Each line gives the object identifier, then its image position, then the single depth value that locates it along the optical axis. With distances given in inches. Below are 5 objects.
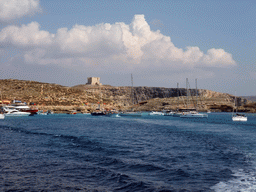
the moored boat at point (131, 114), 4783.0
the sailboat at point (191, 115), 4699.8
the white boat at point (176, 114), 5290.4
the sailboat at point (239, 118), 3631.9
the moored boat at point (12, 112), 4498.5
